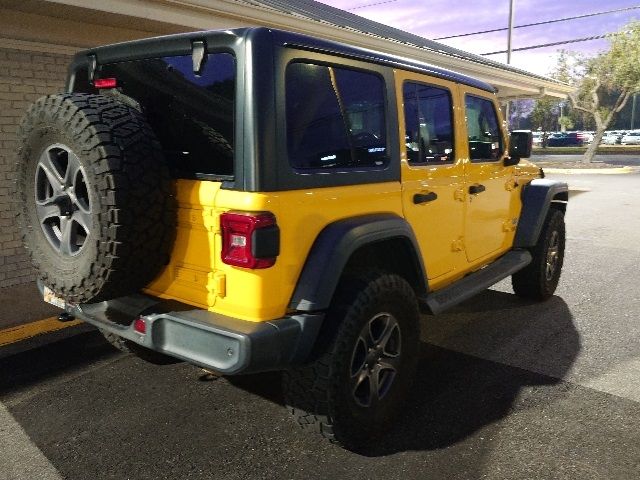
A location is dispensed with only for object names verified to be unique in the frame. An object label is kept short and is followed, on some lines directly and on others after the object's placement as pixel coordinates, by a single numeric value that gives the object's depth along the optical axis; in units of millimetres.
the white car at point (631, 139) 48406
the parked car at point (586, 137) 48331
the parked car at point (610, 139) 51031
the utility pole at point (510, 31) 25609
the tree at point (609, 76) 23984
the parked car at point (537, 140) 52959
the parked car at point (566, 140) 47397
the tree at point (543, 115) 48338
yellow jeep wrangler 2211
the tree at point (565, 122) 51125
